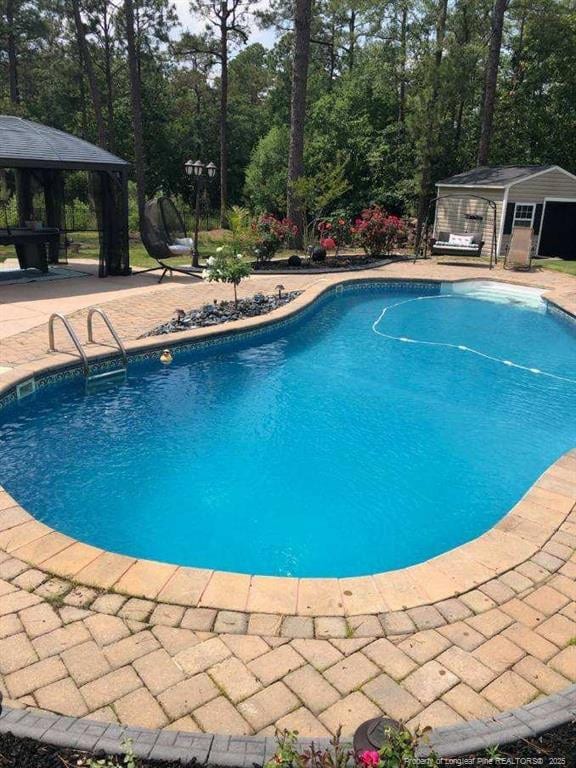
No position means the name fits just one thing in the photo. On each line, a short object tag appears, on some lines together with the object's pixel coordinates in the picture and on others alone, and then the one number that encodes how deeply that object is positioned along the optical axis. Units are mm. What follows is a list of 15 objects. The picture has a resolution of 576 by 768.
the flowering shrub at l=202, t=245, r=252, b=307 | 10008
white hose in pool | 8984
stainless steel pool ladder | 7428
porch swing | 17828
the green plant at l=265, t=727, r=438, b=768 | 1933
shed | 18828
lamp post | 13562
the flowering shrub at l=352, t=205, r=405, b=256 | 17297
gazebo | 11758
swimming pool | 4859
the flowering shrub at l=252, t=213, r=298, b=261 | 15766
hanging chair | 14648
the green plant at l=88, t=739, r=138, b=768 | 2072
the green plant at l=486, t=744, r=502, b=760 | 2291
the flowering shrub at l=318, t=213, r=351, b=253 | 17547
